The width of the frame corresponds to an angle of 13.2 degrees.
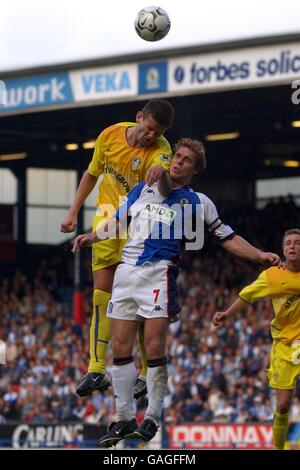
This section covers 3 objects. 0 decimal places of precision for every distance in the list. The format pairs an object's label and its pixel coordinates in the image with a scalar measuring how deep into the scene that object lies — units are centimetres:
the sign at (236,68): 2575
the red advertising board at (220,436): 2320
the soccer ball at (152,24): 1362
